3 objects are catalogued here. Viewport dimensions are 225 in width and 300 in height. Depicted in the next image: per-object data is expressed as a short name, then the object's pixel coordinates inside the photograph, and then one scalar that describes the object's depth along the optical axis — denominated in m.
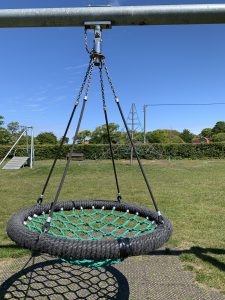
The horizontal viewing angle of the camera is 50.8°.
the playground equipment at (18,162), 12.83
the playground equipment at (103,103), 1.43
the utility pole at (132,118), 14.54
